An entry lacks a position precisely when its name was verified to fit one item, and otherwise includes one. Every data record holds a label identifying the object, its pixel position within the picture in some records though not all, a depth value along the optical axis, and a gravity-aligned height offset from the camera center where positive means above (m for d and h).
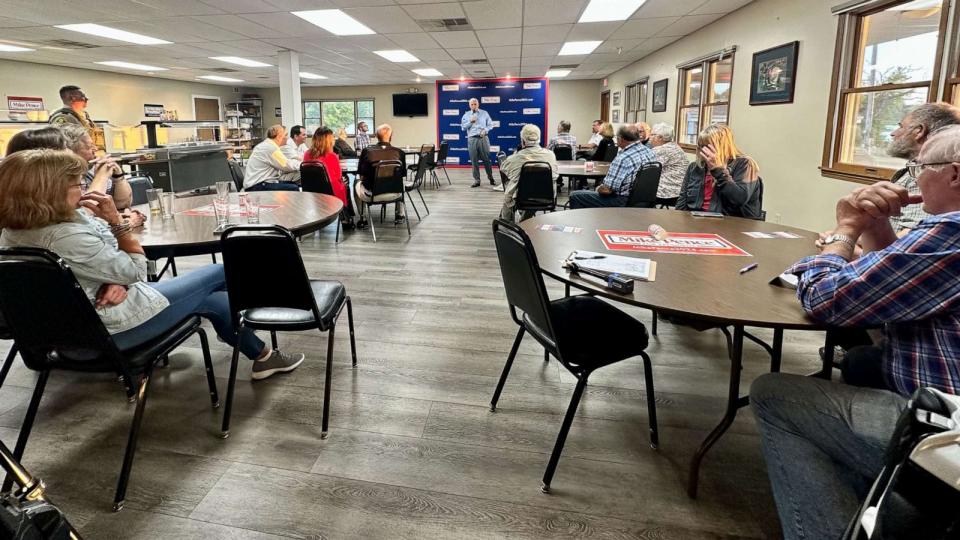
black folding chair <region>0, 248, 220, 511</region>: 1.52 -0.53
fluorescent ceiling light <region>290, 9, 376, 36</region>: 6.16 +1.81
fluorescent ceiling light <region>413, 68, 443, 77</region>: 12.26 +2.27
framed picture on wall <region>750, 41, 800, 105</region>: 5.03 +0.98
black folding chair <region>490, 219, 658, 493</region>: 1.65 -0.57
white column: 8.88 +1.30
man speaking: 10.09 +0.61
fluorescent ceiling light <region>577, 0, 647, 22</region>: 5.91 +1.88
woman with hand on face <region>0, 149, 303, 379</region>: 1.63 -0.25
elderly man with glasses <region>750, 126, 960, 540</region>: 1.09 -0.43
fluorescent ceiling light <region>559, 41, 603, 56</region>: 8.68 +2.10
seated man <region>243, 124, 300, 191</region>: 5.38 -0.04
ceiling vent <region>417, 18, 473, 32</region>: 6.75 +1.89
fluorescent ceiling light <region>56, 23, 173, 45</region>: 6.80 +1.78
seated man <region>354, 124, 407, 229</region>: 5.78 +0.02
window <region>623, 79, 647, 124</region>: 10.48 +1.40
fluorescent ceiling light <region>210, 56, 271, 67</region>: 9.68 +1.99
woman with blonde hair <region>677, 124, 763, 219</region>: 3.20 -0.03
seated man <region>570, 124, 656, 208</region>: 4.51 -0.03
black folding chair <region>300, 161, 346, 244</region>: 5.01 -0.13
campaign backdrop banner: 14.91 +1.74
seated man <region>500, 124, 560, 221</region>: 5.45 +0.07
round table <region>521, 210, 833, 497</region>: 1.39 -0.36
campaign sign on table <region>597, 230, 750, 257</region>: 2.05 -0.31
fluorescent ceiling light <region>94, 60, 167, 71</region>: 10.27 +1.98
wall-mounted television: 15.58 +1.85
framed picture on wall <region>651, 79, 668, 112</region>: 8.94 +1.27
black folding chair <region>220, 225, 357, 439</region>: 1.88 -0.47
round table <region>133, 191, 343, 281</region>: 2.12 -0.28
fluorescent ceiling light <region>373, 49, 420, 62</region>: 9.41 +2.06
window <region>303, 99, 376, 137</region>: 16.25 +1.64
